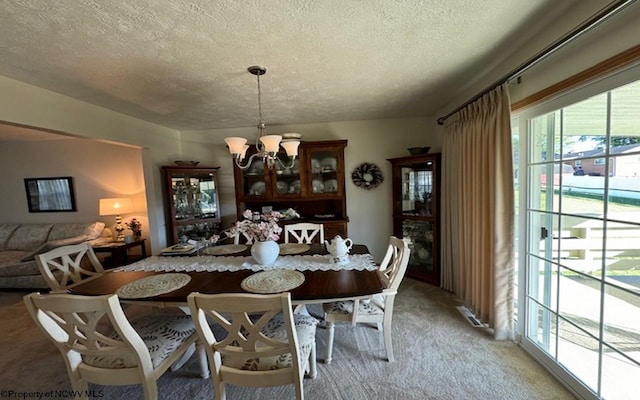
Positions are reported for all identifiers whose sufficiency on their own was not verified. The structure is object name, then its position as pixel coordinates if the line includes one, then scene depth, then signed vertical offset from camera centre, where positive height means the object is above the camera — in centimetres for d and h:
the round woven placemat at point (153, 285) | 158 -62
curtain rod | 113 +73
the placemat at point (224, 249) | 246 -60
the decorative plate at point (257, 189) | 376 -2
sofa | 383 -63
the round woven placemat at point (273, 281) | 158 -62
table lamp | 397 -22
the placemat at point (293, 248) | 241 -61
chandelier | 197 +34
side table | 370 -84
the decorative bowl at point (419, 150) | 333 +40
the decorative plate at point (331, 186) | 366 -2
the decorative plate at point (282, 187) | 371 -1
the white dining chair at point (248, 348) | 113 -81
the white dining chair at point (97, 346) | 117 -79
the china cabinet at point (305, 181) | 361 +7
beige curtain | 199 -25
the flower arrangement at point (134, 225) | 418 -53
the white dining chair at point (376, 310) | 183 -94
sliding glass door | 125 -39
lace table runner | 196 -62
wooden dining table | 152 -64
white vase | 203 -52
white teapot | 204 -54
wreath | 388 +11
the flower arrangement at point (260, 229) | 203 -33
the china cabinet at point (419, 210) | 321 -39
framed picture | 439 +4
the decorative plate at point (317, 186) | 367 -2
